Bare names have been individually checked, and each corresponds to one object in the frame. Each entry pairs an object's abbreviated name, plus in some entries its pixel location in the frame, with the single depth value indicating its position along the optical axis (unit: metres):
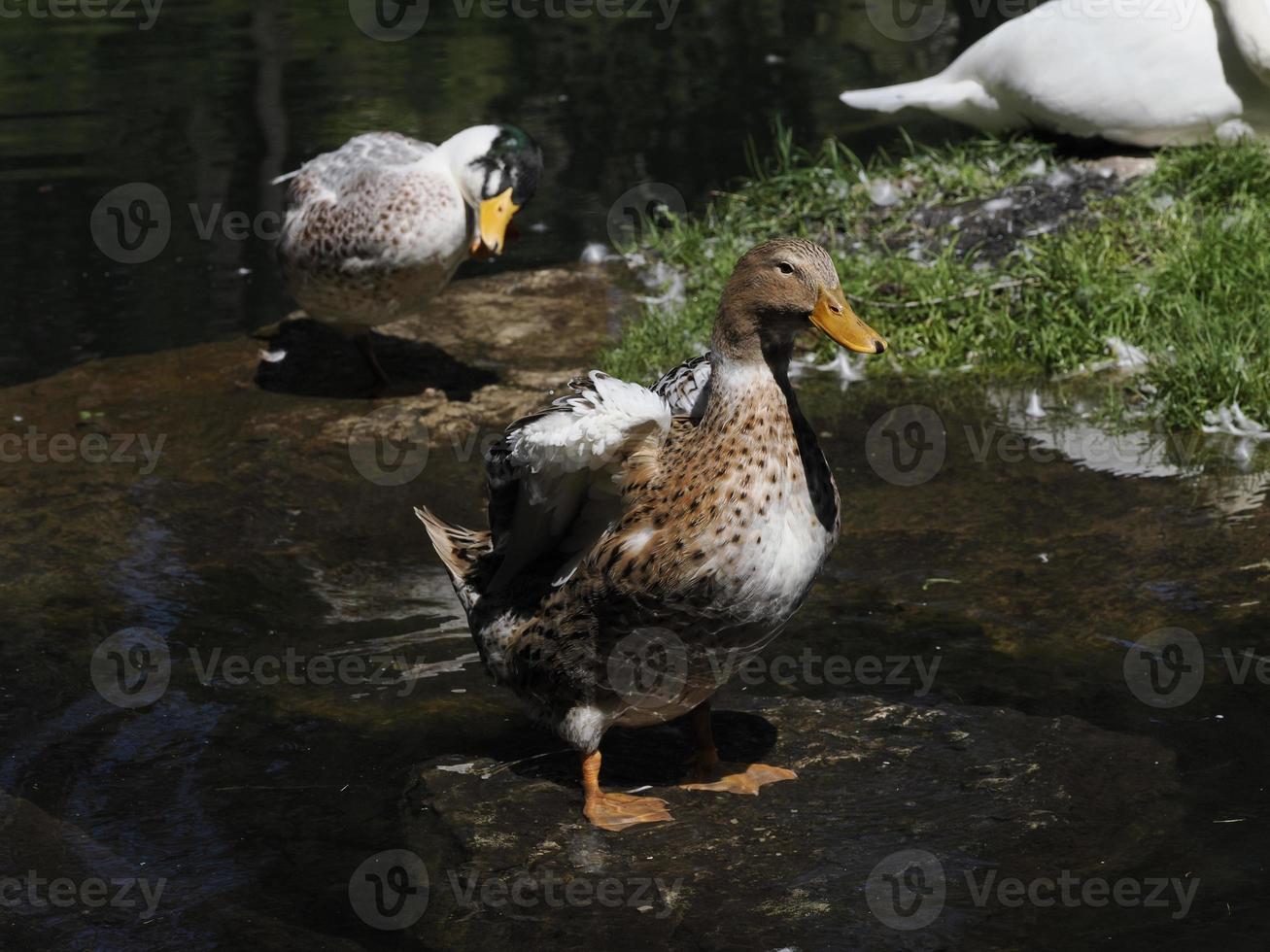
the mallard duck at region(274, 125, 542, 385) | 7.20
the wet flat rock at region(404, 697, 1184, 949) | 3.76
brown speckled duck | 3.86
